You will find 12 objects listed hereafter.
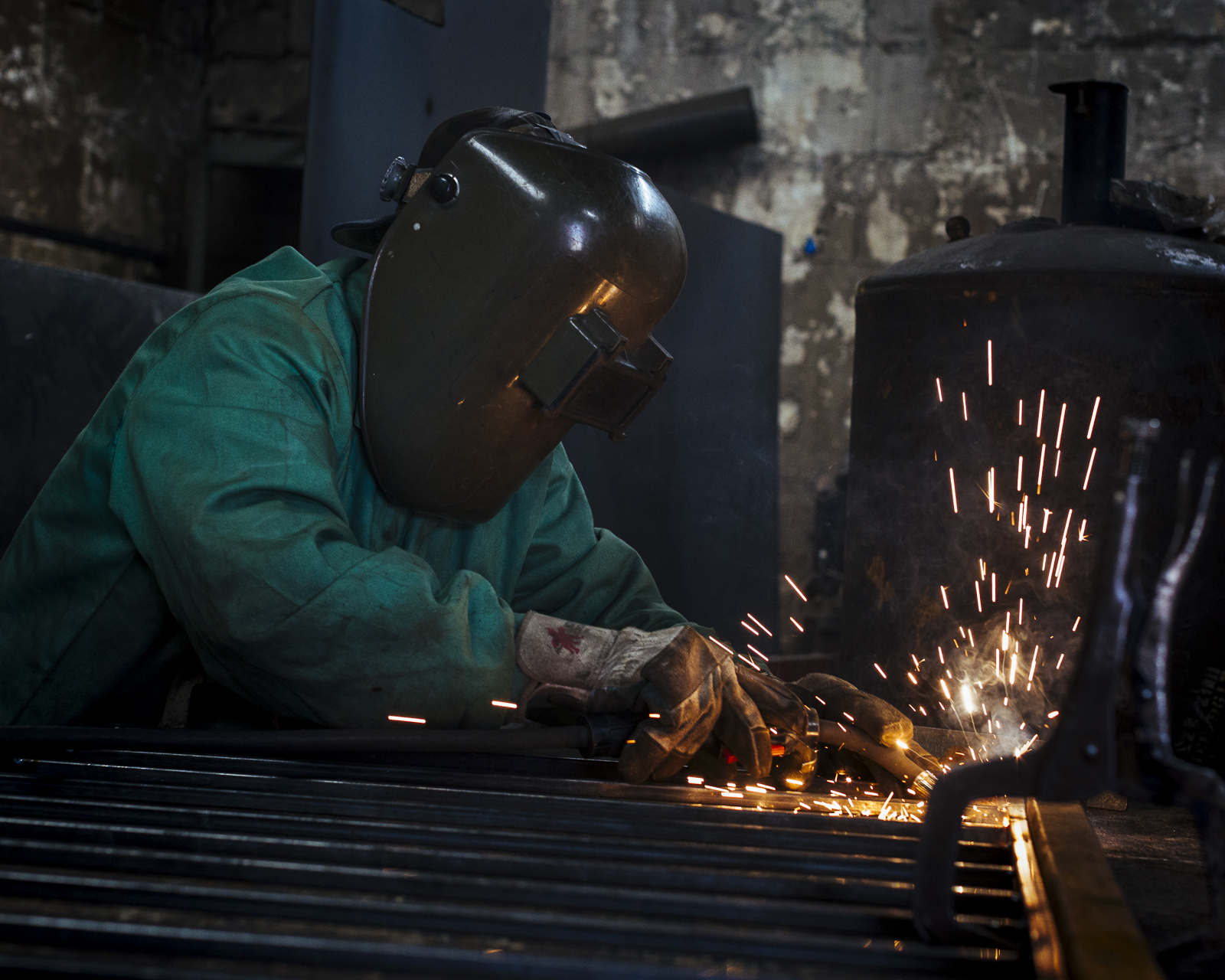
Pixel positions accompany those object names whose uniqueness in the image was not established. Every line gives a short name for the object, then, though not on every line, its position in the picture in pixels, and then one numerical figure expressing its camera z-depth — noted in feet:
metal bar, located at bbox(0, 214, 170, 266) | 16.26
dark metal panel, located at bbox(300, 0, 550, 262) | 8.51
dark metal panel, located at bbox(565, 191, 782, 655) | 12.07
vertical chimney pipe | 8.89
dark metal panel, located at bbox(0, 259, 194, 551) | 9.03
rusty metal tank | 7.84
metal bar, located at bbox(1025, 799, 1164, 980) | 2.47
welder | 4.80
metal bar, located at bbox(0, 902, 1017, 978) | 2.51
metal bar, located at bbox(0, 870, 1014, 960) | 2.75
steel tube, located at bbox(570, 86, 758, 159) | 15.47
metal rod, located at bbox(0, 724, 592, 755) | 4.61
